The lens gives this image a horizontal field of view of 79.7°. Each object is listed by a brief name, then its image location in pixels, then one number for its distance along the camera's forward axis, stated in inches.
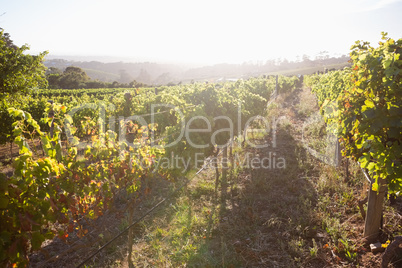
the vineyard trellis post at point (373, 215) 148.3
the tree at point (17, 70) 462.6
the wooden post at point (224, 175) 248.9
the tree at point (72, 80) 2017.7
